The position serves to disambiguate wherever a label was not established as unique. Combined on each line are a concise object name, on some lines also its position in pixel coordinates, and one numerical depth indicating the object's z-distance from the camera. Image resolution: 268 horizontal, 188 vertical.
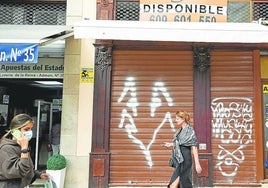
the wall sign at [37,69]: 8.40
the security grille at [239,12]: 8.27
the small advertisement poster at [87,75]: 7.90
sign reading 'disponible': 7.86
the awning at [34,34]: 7.31
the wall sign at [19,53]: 7.25
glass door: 9.26
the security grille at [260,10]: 8.30
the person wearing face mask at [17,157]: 3.23
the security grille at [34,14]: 8.53
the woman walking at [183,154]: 5.76
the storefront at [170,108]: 7.75
